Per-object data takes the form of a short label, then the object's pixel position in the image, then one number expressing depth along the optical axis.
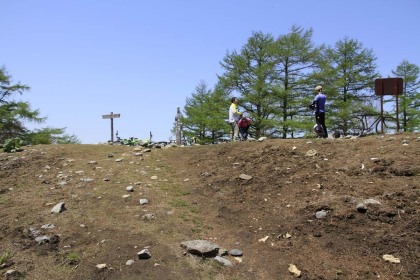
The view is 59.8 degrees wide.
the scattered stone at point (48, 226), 7.00
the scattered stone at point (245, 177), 8.78
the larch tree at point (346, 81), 28.83
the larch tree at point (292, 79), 28.39
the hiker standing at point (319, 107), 12.00
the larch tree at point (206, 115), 29.41
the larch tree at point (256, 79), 28.50
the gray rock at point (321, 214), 6.49
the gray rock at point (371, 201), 6.44
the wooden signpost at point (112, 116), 19.48
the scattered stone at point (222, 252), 5.96
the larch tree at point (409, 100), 29.29
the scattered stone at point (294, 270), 5.34
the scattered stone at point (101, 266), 5.66
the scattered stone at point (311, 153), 9.20
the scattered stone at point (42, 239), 6.54
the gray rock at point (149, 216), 7.25
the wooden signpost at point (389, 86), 11.48
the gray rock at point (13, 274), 5.63
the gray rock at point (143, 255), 5.84
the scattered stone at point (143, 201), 7.99
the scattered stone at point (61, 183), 9.47
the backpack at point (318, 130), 12.23
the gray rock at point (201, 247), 5.93
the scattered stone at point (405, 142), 8.65
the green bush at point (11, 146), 13.69
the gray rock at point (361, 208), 6.35
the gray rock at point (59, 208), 7.65
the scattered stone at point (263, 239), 6.30
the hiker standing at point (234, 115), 13.88
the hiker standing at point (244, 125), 13.95
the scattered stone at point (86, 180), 9.59
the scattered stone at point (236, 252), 5.98
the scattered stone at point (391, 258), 5.31
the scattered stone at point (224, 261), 5.71
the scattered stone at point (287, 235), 6.26
